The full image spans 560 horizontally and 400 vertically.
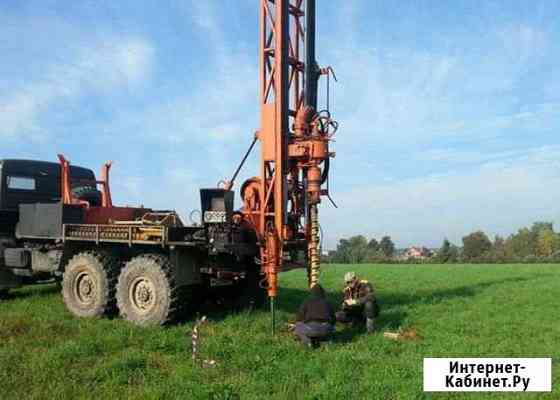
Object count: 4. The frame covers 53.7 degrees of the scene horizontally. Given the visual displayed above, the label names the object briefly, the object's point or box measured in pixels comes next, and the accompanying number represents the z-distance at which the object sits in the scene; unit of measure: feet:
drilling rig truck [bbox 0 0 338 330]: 31.81
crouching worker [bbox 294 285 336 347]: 27.27
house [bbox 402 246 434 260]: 268.13
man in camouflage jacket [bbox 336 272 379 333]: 33.17
